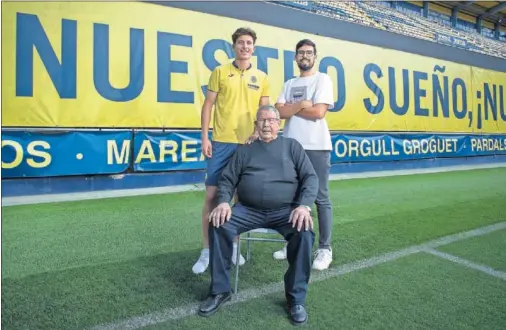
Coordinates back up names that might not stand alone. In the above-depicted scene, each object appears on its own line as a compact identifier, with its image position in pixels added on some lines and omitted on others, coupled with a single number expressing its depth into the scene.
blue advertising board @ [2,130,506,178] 4.32
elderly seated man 1.79
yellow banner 4.45
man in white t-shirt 2.37
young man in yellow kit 2.29
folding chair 1.99
